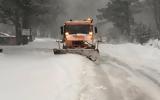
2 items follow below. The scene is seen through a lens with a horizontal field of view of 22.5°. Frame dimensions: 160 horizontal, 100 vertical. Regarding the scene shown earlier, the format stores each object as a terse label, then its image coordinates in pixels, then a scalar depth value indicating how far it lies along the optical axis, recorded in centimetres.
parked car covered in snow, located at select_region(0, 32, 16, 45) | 5496
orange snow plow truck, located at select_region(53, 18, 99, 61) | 2467
